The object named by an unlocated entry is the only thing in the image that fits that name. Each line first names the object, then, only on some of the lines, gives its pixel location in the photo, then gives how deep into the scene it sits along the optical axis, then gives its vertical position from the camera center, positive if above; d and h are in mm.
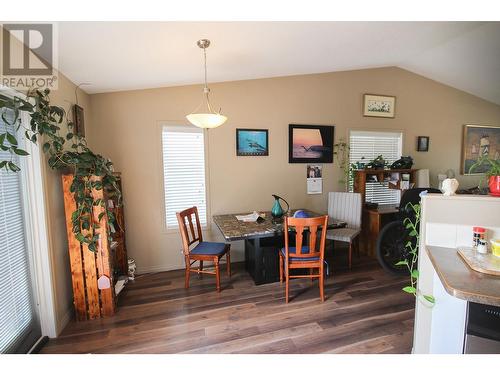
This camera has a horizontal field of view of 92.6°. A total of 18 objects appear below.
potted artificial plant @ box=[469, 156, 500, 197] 1299 -81
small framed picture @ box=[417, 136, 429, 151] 4180 +356
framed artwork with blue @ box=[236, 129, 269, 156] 3338 +335
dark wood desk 3541 -884
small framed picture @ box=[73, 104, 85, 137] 2398 +489
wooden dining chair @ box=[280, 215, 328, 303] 2227 -876
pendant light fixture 2026 +418
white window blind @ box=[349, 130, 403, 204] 3932 +221
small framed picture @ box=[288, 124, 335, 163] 3568 +331
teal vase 3033 -587
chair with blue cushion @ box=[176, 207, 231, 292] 2615 -953
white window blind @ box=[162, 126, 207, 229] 3131 -35
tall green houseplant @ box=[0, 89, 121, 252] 1693 +67
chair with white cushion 3182 -718
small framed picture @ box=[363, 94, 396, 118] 3848 +953
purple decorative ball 2611 -548
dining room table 2555 -930
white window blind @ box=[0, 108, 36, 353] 1629 -711
